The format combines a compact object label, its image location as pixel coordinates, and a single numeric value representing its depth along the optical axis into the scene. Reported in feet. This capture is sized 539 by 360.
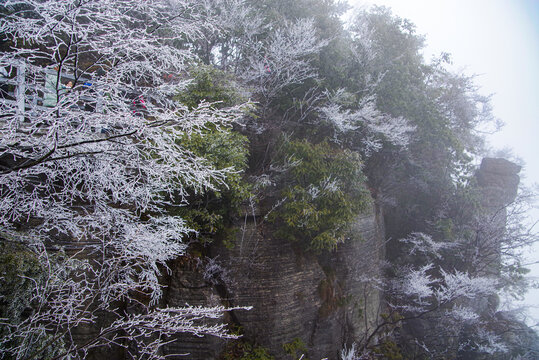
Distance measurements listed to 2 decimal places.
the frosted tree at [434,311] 31.81
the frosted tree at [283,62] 28.66
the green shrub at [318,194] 24.45
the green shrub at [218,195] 20.72
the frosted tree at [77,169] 10.01
